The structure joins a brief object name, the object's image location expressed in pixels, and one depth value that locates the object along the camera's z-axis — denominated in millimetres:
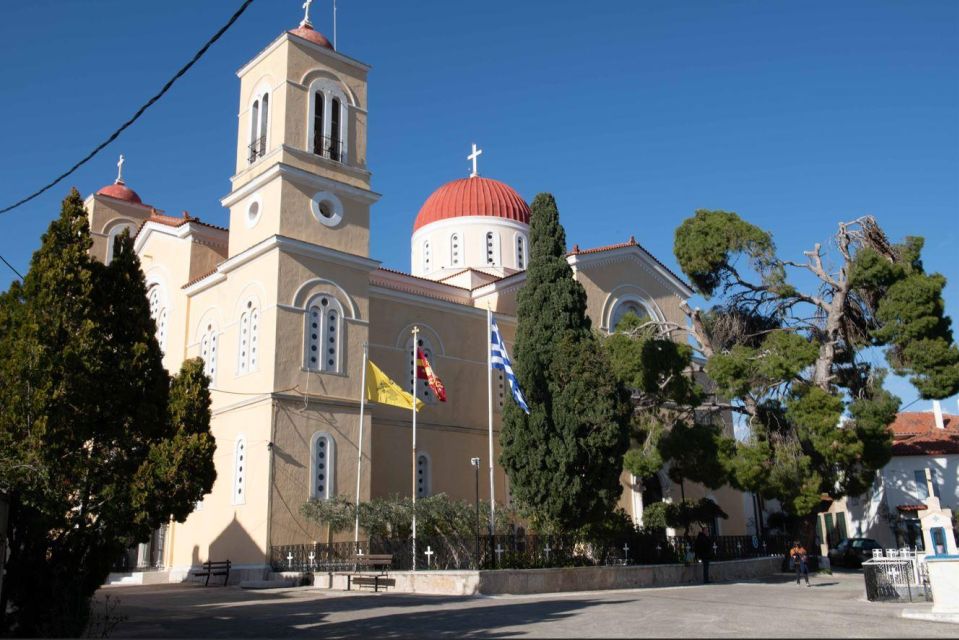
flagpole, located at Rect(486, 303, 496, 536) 18578
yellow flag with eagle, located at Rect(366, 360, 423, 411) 22359
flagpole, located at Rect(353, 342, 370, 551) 20567
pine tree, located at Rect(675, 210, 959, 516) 21094
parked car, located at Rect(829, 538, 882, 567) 29828
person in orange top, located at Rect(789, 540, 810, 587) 20219
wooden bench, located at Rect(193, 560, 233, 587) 20906
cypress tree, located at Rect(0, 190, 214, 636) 9859
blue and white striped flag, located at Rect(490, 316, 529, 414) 19891
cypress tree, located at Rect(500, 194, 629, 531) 19641
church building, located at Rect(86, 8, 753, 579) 21875
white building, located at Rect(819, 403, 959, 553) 34656
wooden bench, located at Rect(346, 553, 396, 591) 17484
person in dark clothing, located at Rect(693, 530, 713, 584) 21203
